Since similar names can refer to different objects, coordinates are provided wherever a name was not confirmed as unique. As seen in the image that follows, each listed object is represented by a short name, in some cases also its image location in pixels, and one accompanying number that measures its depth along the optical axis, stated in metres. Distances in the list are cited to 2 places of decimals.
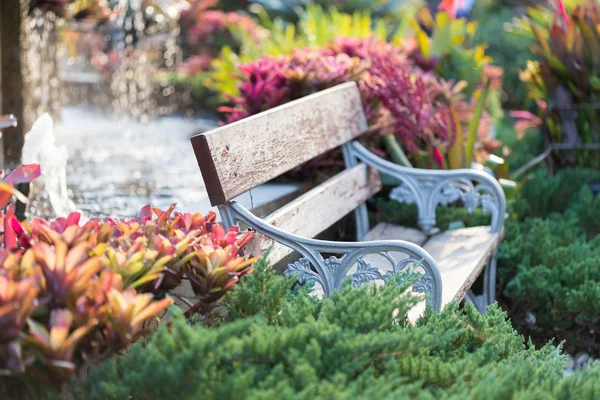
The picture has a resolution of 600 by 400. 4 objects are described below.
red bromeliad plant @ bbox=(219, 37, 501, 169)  3.84
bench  2.27
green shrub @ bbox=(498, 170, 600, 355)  3.28
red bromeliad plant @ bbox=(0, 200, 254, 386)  1.43
